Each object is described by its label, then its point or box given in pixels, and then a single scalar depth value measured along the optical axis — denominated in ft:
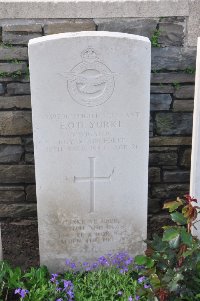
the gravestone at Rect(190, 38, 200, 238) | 9.70
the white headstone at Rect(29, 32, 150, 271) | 9.43
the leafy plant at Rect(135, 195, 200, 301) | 8.55
